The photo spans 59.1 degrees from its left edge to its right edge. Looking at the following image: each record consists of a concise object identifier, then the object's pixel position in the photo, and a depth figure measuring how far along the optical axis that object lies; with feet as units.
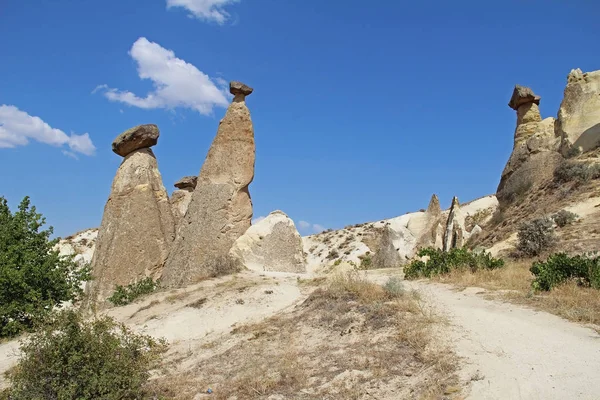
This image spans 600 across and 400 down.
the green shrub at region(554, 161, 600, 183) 54.85
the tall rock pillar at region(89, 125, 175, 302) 48.60
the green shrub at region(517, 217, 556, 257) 42.29
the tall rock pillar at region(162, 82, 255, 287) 46.75
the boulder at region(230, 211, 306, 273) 46.09
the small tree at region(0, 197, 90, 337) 38.22
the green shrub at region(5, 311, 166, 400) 19.15
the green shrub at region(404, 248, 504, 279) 38.50
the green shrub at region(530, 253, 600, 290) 28.58
